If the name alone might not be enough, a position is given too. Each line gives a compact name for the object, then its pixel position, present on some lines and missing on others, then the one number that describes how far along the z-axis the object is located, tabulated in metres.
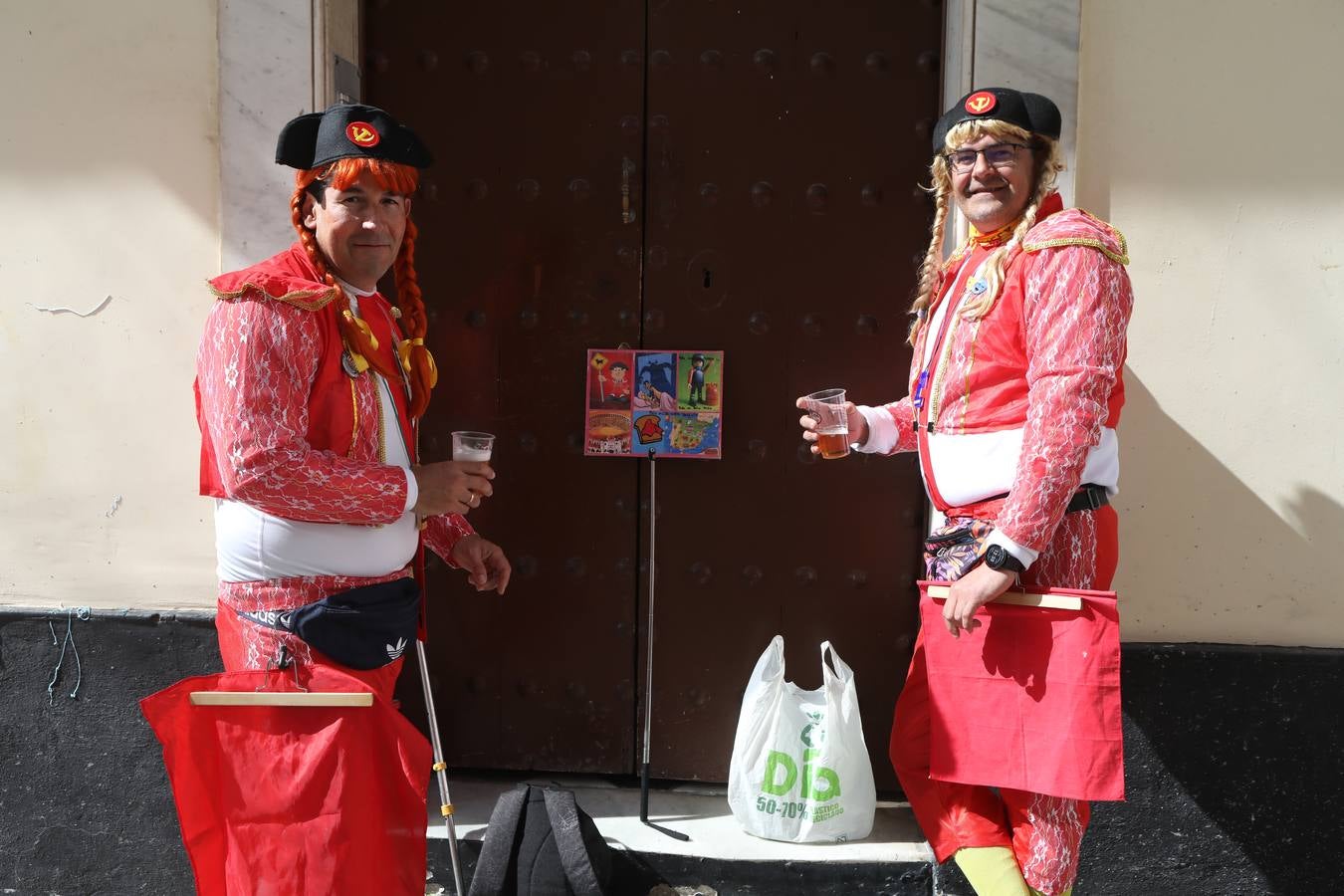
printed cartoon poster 3.48
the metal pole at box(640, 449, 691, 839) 3.36
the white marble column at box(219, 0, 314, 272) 3.13
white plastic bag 3.14
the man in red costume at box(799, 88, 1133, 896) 2.22
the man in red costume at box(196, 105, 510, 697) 2.16
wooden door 3.43
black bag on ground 2.90
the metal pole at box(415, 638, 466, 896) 2.64
